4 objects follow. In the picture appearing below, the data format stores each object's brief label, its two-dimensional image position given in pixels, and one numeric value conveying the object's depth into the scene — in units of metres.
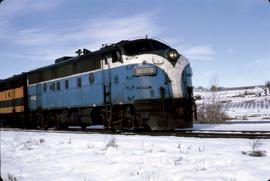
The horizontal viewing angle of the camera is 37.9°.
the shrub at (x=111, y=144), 10.81
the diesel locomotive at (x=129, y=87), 15.70
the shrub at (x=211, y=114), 25.38
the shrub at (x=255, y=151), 8.38
